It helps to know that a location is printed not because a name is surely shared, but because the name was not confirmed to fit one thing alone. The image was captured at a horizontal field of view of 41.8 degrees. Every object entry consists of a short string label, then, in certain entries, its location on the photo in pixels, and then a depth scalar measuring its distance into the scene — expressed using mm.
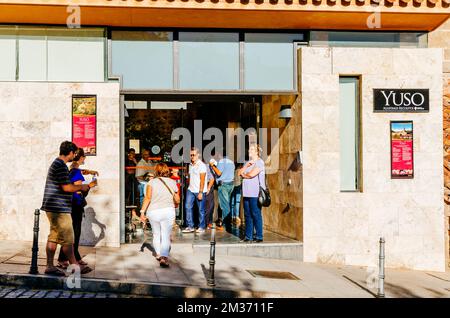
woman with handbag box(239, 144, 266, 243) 11773
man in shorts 8617
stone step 11781
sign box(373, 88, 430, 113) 12398
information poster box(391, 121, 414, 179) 12438
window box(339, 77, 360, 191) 12578
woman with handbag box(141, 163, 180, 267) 9766
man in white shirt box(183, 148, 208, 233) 12805
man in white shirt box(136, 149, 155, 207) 14383
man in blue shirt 13547
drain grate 9934
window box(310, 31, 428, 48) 12539
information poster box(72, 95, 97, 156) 12094
